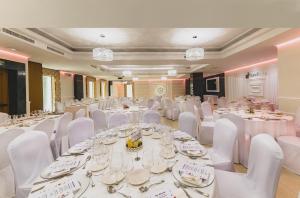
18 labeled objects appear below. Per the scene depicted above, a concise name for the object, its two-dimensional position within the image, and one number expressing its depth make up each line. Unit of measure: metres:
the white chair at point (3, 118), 3.85
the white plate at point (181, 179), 1.27
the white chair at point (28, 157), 1.79
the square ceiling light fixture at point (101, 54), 4.49
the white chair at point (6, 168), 2.34
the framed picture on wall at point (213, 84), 12.38
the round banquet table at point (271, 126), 3.45
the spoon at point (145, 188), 1.21
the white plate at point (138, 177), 1.29
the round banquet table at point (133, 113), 5.35
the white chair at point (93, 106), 6.92
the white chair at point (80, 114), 4.78
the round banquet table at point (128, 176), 1.20
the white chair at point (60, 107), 7.07
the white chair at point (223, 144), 2.29
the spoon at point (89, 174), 1.38
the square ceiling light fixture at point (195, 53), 4.65
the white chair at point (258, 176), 1.44
